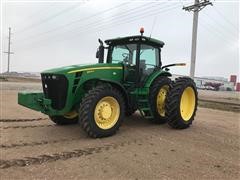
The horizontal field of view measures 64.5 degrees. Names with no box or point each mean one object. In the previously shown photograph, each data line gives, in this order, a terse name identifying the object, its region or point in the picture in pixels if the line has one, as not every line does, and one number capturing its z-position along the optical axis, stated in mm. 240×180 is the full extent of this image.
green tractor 4166
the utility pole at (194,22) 16011
